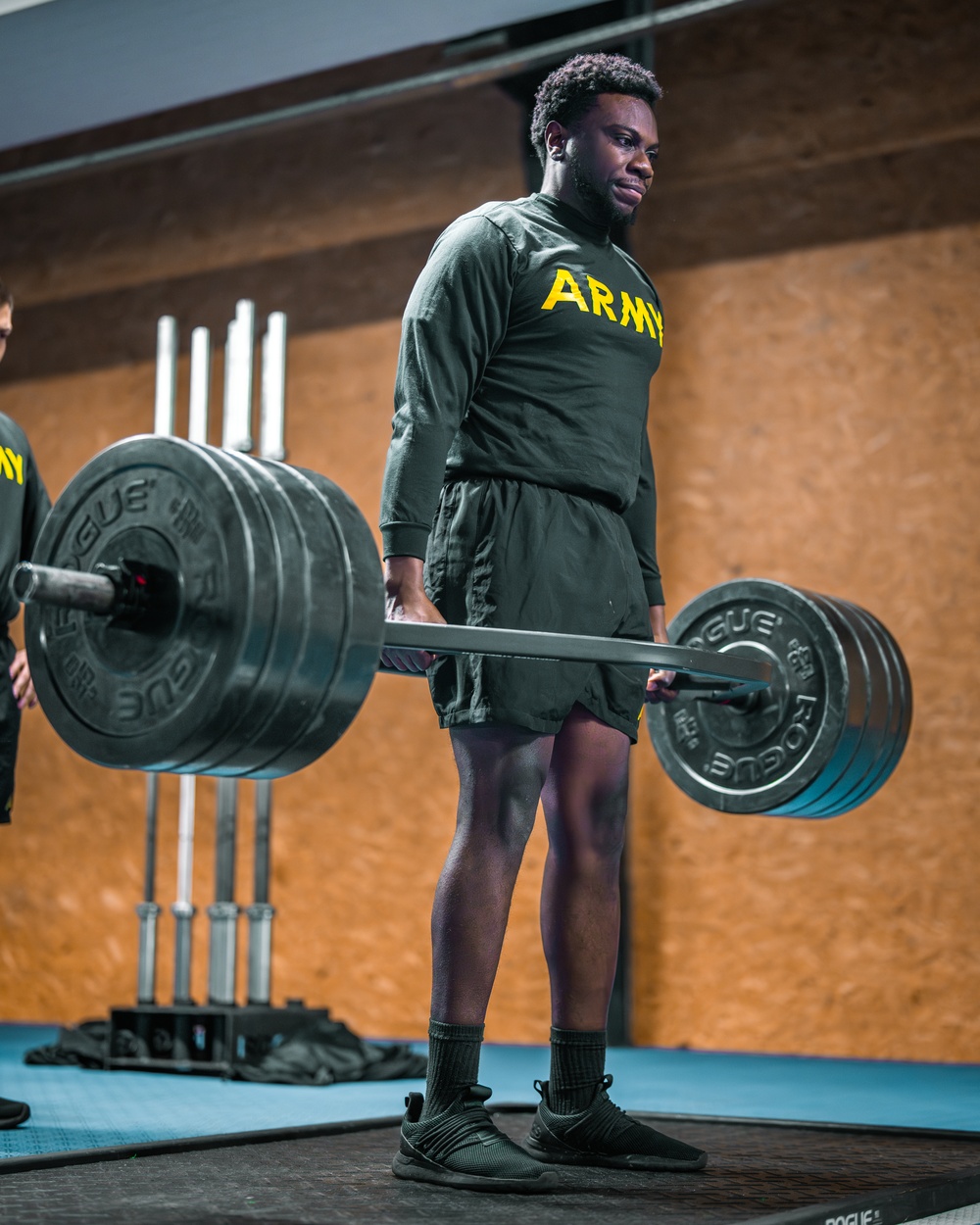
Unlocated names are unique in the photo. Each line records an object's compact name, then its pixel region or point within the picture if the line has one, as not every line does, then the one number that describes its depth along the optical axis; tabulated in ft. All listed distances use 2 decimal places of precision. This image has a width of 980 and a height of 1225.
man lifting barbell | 6.38
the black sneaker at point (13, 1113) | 8.50
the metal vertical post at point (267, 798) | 12.53
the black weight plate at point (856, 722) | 8.07
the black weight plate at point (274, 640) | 5.25
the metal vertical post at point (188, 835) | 12.80
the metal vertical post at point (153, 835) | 12.76
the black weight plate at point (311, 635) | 5.34
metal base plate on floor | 11.75
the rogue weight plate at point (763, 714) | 8.02
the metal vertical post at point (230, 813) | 12.32
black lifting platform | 5.56
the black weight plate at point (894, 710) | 8.42
